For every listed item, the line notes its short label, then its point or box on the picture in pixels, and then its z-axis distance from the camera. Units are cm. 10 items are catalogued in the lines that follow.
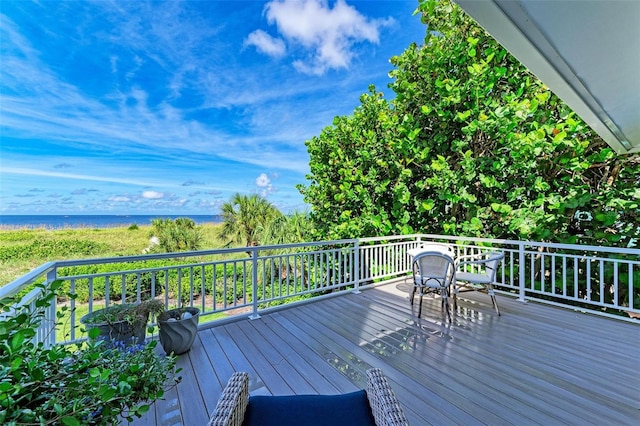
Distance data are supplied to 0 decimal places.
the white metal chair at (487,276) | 369
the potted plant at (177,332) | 261
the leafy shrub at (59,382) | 63
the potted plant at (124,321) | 240
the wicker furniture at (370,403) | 109
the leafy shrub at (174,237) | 1068
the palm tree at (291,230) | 912
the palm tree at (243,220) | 995
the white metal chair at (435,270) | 359
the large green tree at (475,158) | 434
